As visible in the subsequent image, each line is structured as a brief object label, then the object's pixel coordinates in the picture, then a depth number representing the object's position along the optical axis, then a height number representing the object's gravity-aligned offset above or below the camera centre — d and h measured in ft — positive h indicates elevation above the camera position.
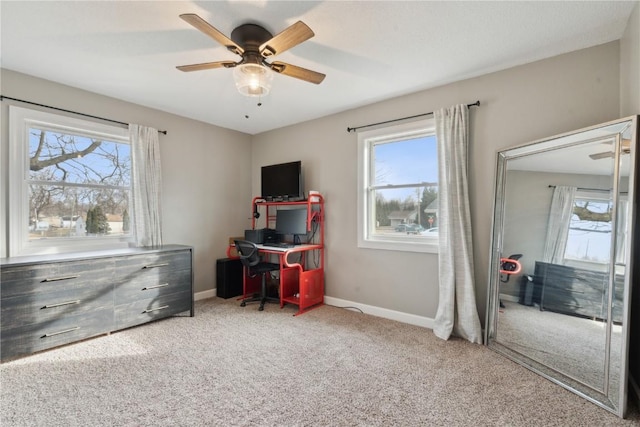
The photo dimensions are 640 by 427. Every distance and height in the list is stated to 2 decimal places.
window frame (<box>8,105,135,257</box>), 8.80 +0.66
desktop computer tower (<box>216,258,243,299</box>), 13.55 -3.59
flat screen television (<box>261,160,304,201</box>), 13.07 +0.88
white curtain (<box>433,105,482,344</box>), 8.90 -1.12
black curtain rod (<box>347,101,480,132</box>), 9.10 +3.00
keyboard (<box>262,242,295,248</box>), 12.32 -1.89
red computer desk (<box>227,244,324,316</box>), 11.64 -3.23
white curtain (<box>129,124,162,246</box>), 11.18 +0.65
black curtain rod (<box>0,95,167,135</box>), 8.74 +3.00
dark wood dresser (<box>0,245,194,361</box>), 7.59 -2.81
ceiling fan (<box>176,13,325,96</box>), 5.89 +3.21
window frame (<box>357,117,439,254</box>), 10.62 +0.37
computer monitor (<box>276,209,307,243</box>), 12.68 -0.94
